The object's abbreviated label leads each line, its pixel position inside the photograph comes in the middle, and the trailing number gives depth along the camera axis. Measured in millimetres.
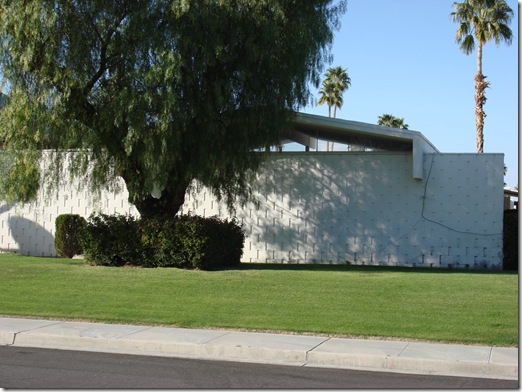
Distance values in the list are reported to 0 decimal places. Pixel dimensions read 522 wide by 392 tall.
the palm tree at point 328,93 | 56062
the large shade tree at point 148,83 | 16594
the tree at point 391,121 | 57594
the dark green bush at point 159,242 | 17703
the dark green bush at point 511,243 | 21016
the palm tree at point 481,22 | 35344
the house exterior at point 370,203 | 20938
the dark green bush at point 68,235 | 23406
